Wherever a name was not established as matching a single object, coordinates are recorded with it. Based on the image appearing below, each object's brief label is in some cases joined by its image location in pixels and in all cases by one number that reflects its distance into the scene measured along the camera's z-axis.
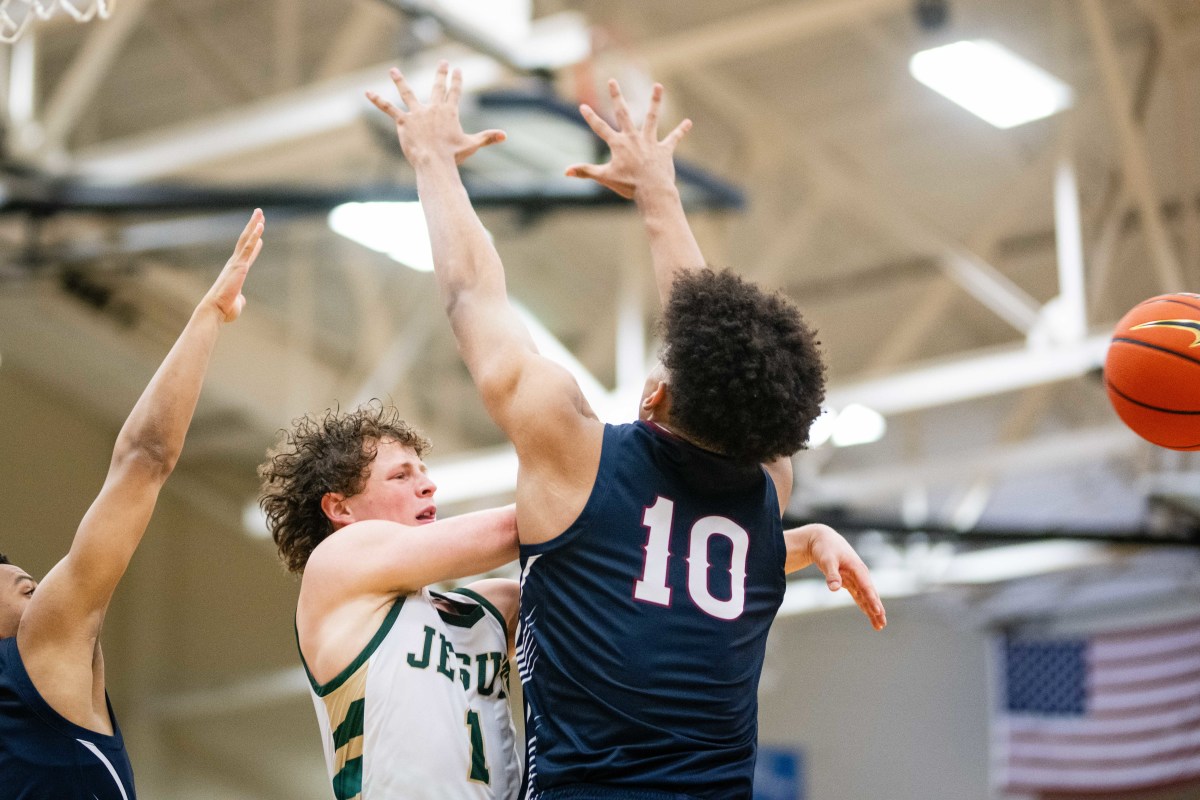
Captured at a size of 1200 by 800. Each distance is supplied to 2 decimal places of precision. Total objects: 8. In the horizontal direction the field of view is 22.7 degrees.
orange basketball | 9.07
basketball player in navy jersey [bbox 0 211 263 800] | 6.82
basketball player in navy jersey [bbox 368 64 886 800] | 5.79
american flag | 31.34
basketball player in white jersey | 6.17
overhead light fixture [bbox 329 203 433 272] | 17.99
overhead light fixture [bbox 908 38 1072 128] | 18.44
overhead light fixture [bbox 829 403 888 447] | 25.78
